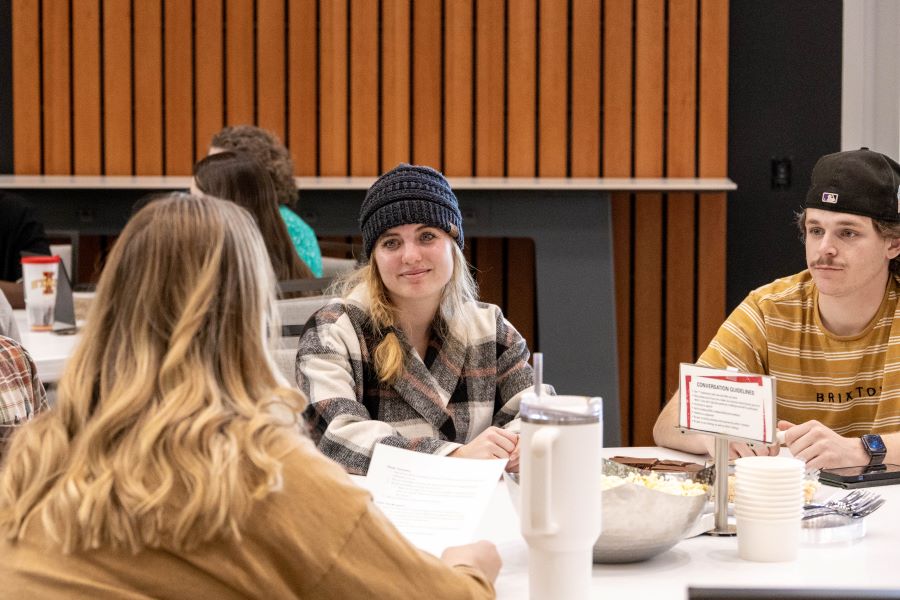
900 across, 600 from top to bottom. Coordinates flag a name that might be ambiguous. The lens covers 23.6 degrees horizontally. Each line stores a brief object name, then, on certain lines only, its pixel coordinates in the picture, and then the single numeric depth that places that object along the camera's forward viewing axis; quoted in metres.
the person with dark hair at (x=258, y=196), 5.55
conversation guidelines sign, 3.63
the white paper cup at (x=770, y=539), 3.54
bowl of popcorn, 3.49
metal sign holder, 3.68
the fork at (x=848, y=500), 3.76
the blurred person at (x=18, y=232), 6.49
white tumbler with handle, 3.27
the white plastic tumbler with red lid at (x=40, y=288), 5.37
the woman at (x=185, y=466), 3.10
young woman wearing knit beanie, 4.21
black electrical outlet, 7.49
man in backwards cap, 4.38
